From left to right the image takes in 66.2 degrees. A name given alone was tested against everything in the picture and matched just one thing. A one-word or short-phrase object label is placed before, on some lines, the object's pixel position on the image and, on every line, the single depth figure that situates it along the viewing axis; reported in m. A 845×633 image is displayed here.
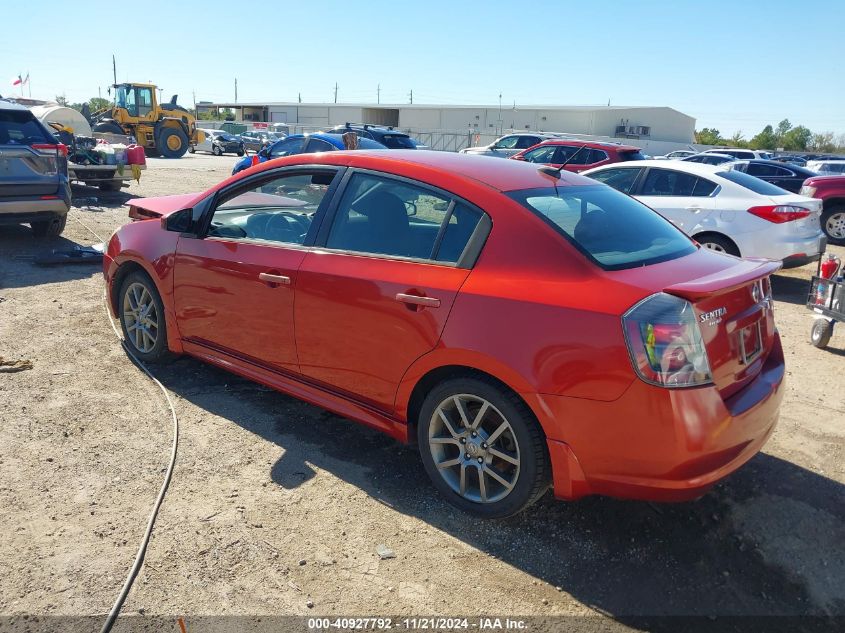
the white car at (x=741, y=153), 28.08
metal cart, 5.69
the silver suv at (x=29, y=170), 8.08
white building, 55.97
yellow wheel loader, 28.20
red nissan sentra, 2.65
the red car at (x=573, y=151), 13.66
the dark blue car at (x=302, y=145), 15.82
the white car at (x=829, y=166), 22.69
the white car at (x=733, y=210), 7.91
